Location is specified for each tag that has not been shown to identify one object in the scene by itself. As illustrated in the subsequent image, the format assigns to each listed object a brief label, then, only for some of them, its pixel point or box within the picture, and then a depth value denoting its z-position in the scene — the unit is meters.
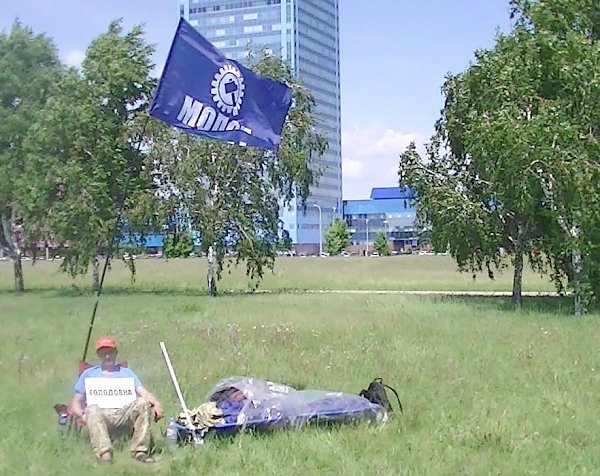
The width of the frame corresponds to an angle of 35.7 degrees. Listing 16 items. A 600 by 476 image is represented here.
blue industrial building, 144.38
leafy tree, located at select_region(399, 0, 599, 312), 23.59
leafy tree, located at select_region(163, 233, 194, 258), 38.15
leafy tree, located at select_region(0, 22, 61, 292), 40.44
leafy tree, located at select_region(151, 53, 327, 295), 36.41
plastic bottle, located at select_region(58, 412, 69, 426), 8.74
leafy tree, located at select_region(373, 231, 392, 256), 119.00
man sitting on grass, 8.16
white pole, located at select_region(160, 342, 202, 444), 8.46
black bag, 9.83
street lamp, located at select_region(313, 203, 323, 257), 139.74
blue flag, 10.52
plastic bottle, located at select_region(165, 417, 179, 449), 8.52
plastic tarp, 8.89
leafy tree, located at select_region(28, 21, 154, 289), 37.38
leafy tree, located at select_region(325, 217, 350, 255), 128.06
